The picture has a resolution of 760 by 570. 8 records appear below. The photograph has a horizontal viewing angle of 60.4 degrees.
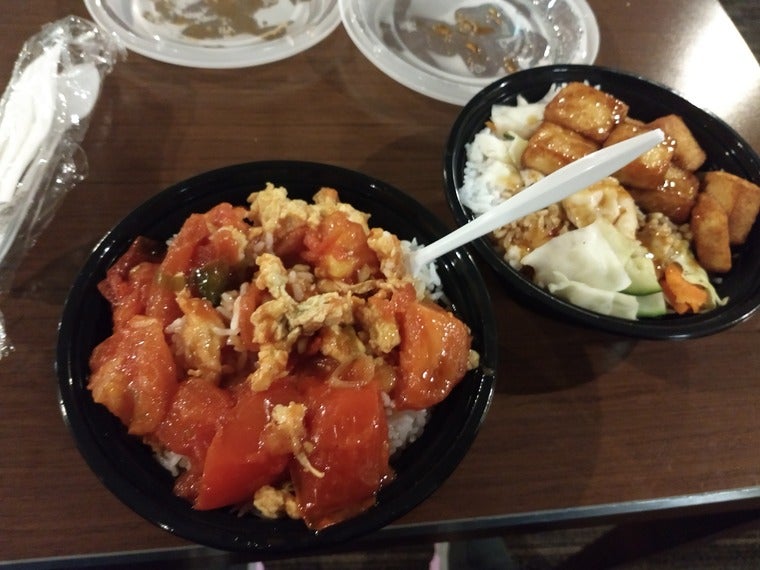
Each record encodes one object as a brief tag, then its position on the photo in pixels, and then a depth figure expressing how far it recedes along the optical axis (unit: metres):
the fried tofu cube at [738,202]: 0.38
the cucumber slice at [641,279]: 0.36
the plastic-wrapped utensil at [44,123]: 0.36
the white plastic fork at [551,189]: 0.30
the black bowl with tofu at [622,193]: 0.35
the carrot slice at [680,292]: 0.36
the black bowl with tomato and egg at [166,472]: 0.25
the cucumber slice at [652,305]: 0.35
